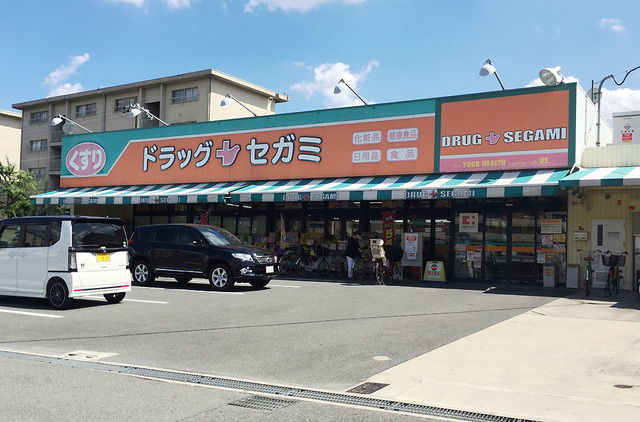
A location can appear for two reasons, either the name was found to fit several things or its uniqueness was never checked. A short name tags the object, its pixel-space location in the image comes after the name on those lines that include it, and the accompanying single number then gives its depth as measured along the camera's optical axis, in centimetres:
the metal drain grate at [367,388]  568
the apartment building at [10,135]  5991
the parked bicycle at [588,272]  1455
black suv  1449
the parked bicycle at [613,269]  1432
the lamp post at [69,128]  2844
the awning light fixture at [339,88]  2134
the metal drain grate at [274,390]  495
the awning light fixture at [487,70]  1784
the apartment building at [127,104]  4378
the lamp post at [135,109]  2656
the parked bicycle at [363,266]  1916
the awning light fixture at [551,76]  1661
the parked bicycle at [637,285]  1478
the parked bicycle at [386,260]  1717
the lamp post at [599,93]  2119
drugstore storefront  1680
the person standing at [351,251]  1852
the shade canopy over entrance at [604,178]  1390
